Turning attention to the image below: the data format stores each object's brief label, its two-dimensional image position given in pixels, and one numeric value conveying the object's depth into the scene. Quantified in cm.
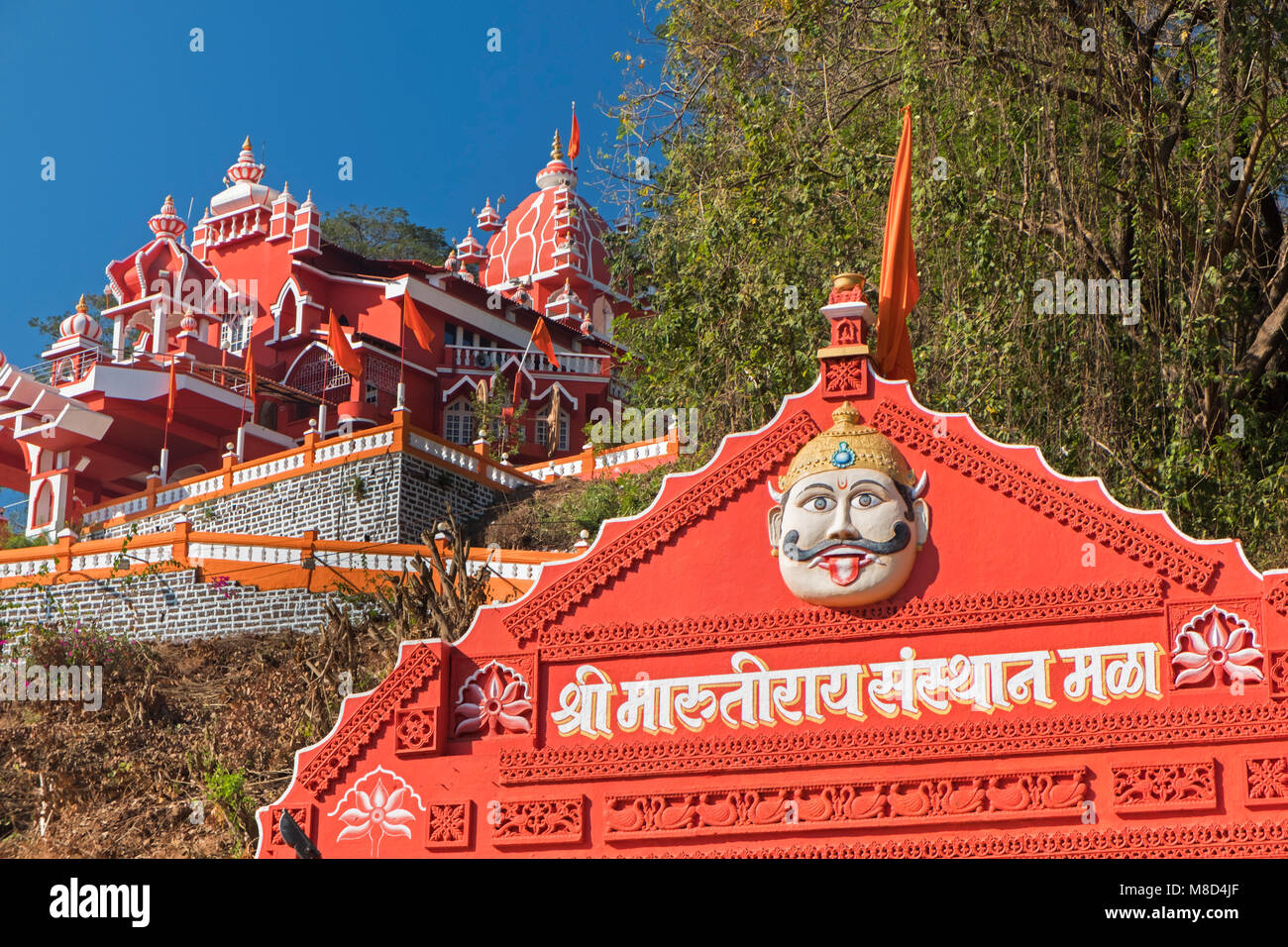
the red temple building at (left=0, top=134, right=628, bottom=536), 3309
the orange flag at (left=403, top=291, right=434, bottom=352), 3516
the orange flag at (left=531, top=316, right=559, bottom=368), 3841
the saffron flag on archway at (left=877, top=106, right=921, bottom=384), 1308
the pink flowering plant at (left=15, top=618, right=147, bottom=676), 2098
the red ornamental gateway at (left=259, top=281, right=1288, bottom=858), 1078
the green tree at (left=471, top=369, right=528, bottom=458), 3484
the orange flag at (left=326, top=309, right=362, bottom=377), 3328
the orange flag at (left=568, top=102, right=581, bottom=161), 4502
